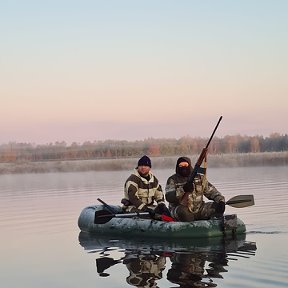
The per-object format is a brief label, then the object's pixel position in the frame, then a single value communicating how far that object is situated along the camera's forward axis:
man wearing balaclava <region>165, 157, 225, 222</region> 12.50
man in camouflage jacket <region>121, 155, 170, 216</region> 13.91
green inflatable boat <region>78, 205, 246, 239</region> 12.28
